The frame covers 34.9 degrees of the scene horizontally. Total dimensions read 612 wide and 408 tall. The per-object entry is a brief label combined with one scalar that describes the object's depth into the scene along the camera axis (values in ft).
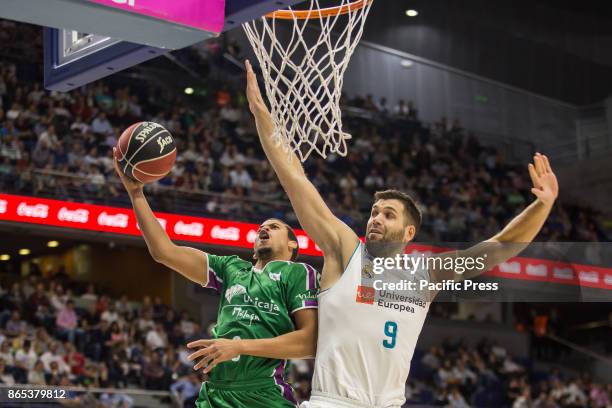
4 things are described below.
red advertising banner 42.70
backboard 10.81
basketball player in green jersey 14.37
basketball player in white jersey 12.59
